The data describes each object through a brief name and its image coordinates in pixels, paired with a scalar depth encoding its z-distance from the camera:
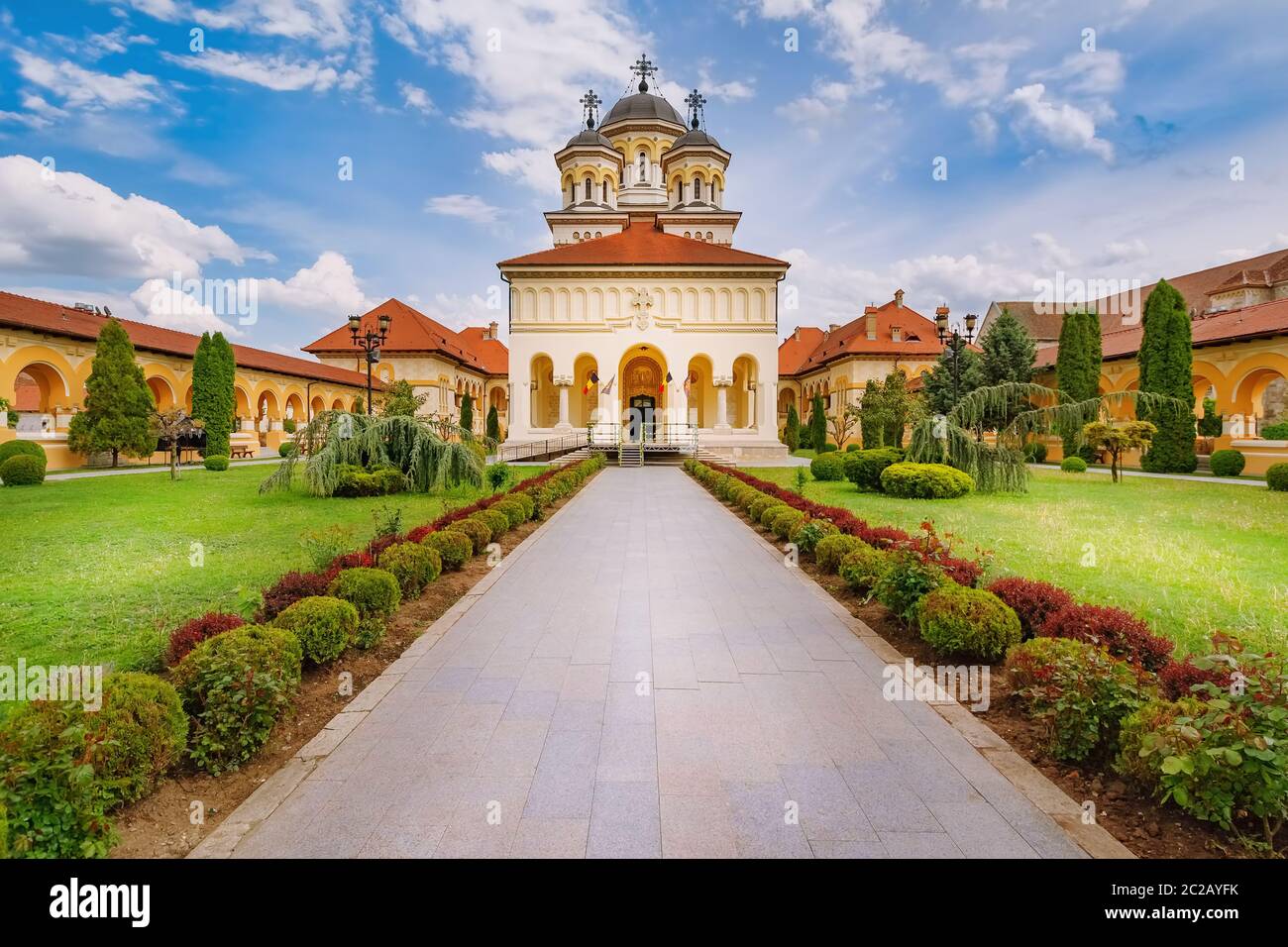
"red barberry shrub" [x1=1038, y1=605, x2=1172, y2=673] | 3.89
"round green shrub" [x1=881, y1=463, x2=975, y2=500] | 14.73
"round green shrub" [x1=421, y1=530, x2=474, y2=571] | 7.44
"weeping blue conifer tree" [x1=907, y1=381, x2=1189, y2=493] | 15.86
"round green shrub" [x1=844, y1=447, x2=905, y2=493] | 16.47
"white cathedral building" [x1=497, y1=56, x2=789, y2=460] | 33.78
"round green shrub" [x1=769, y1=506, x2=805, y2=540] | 9.29
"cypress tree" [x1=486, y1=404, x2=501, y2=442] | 44.25
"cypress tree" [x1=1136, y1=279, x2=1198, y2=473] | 23.41
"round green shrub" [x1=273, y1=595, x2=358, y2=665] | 4.37
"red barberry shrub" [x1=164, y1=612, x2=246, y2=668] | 3.76
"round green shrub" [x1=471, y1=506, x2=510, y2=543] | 9.44
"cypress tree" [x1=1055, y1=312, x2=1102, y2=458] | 28.50
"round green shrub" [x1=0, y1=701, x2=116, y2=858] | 2.30
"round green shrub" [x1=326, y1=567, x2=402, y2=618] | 5.15
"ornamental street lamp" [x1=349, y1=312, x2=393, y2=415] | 16.88
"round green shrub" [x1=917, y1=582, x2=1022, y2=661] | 4.54
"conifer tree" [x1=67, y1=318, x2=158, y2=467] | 22.22
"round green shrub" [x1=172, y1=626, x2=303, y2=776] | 3.20
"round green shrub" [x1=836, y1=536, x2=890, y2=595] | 6.31
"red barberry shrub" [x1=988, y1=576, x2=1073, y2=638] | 4.64
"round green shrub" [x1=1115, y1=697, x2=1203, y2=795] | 2.79
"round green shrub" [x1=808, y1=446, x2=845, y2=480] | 20.02
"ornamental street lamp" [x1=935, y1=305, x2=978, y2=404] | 16.55
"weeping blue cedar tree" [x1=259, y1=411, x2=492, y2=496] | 14.67
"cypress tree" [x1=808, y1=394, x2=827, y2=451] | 38.00
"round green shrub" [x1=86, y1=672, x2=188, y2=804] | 2.64
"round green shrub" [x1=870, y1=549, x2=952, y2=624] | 5.35
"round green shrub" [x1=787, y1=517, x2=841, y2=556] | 8.17
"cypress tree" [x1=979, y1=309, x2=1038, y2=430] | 30.64
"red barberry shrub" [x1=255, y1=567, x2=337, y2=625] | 4.77
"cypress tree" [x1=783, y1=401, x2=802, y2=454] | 42.75
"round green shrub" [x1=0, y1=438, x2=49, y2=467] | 17.50
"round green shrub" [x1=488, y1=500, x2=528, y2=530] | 10.30
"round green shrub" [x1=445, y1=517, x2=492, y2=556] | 8.27
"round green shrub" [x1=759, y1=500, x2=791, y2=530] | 10.18
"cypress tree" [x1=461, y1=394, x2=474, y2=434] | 40.11
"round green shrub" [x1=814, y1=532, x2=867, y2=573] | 7.27
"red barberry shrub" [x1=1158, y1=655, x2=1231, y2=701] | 3.26
